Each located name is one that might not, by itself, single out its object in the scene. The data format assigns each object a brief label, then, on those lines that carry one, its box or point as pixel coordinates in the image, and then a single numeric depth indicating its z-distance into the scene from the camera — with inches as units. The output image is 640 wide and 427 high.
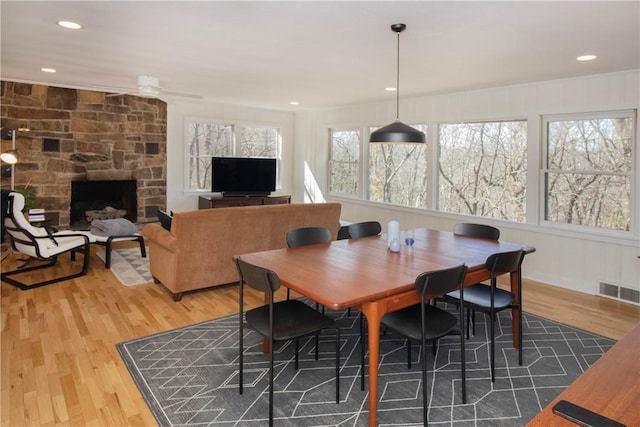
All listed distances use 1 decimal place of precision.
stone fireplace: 230.7
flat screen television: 293.3
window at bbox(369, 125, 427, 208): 257.0
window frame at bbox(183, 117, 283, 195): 290.7
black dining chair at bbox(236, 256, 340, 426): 88.1
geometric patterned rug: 91.7
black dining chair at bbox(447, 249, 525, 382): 106.3
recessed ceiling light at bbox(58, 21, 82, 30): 123.2
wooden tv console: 283.3
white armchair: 179.3
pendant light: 128.6
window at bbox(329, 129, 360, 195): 302.4
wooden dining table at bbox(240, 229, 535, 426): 85.7
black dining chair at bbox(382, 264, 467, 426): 89.0
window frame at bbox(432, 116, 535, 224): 199.6
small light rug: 187.3
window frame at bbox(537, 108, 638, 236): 166.4
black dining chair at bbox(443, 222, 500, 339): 142.5
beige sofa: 159.6
